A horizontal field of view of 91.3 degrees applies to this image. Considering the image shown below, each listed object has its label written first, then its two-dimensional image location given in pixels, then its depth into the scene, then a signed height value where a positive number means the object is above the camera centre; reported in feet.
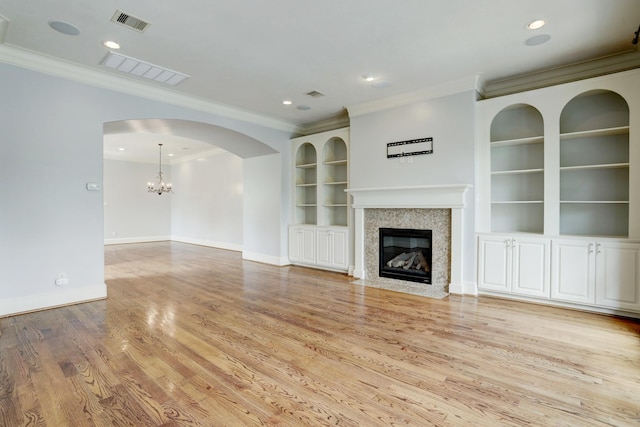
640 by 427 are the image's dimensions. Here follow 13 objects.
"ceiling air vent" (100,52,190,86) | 12.32 +5.98
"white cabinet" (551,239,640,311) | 11.23 -2.42
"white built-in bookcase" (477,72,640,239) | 12.35 +2.00
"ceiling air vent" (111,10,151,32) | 9.58 +5.98
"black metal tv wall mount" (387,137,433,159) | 15.65 +3.20
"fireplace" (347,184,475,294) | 14.67 -0.65
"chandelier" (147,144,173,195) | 33.43 +2.69
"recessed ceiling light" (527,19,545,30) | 9.94 +5.97
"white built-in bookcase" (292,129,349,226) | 20.79 +2.22
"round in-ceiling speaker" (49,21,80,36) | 10.02 +6.00
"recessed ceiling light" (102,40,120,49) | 11.15 +6.00
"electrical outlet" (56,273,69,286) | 12.93 -2.89
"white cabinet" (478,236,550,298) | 12.87 -2.43
